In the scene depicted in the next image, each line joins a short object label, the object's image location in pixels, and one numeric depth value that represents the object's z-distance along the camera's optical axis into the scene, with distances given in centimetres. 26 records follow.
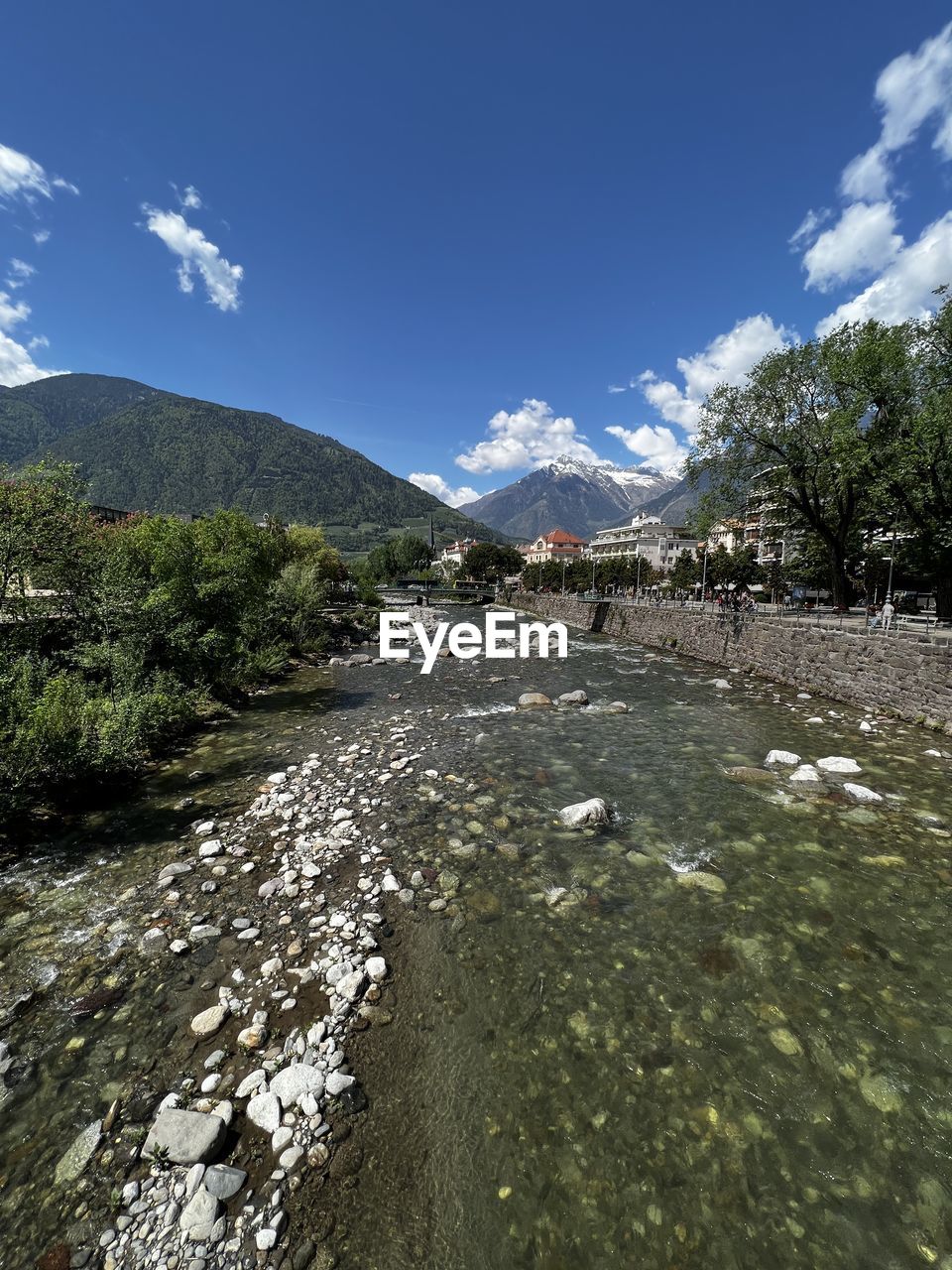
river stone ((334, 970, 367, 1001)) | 474
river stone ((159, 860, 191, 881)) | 657
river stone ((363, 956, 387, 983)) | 497
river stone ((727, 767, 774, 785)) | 998
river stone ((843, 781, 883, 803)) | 909
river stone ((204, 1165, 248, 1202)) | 310
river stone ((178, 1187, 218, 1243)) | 291
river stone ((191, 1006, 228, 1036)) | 430
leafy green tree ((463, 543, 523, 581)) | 13925
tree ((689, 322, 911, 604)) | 2334
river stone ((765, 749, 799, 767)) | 1090
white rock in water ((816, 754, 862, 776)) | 1044
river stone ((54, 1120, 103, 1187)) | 325
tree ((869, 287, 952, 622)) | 2152
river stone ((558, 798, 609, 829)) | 819
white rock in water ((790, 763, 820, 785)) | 987
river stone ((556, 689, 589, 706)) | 1712
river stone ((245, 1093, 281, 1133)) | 354
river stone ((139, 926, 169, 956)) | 528
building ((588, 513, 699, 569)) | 16388
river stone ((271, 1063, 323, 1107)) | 375
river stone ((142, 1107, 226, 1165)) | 327
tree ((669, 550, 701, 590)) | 9549
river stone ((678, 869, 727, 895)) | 652
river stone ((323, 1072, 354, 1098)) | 382
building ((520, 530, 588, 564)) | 19240
